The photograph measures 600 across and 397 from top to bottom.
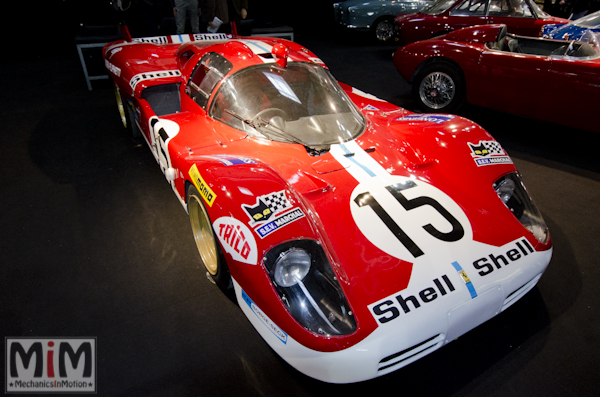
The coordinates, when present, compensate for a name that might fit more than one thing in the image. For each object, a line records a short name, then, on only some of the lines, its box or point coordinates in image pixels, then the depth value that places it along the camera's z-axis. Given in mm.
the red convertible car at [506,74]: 3354
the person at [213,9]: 5621
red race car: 1413
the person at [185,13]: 5477
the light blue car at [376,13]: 7539
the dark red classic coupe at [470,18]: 5477
